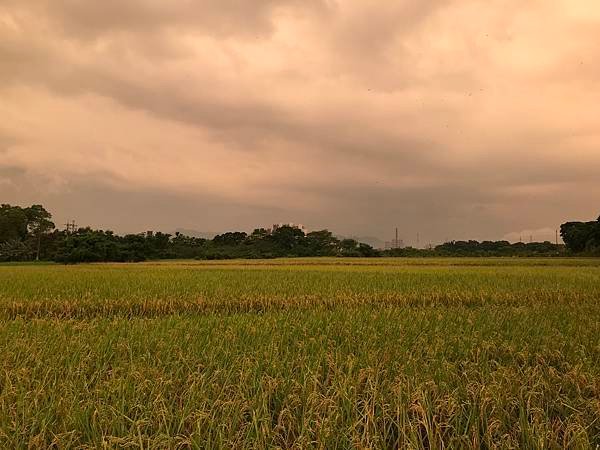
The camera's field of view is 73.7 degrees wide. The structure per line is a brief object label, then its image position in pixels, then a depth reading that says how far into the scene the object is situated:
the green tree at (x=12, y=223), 62.34
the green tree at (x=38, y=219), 62.38
